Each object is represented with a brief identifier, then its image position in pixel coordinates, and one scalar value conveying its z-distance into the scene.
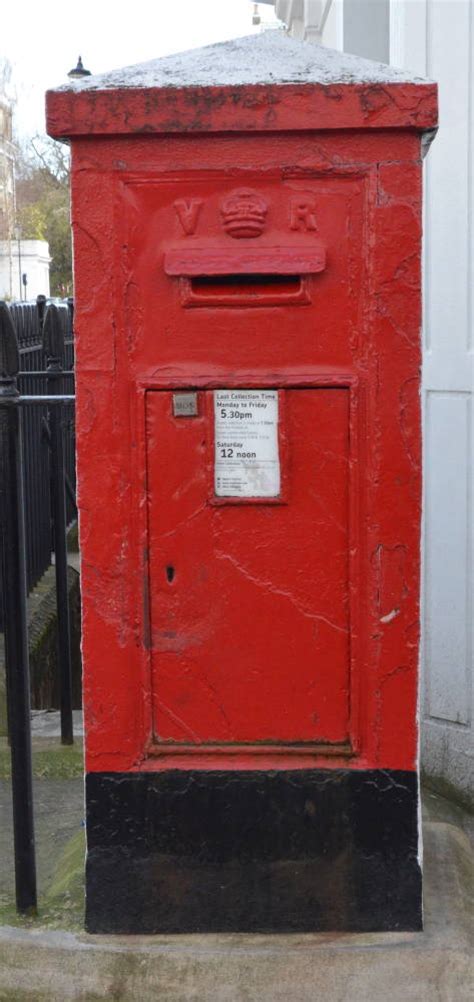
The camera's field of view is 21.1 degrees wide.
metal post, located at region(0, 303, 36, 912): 3.02
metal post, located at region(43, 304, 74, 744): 4.15
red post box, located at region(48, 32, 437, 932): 2.65
